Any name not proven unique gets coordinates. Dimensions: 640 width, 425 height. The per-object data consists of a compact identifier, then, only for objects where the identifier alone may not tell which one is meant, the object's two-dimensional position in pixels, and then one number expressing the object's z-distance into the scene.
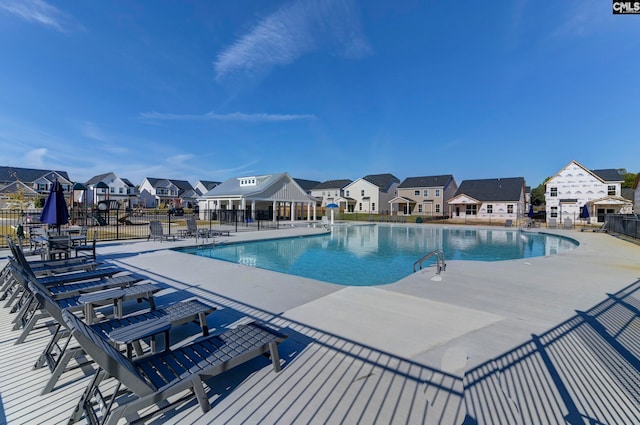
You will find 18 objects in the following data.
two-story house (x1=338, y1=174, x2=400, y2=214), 47.56
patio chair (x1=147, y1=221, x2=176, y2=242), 14.54
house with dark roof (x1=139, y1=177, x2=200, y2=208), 60.56
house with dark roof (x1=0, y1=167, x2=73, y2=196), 46.62
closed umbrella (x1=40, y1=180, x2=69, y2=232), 8.12
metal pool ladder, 7.82
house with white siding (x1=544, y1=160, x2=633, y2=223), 32.05
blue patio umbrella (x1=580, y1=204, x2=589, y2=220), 27.68
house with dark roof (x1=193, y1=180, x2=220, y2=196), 68.56
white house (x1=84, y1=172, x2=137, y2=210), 52.61
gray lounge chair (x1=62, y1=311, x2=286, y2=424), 2.05
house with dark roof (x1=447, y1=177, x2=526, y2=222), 37.62
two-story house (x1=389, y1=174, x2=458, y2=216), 44.19
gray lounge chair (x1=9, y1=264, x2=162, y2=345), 3.76
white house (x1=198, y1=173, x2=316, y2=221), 29.39
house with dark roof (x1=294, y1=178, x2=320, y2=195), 62.09
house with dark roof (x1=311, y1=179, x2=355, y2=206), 50.00
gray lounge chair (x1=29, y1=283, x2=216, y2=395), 2.77
